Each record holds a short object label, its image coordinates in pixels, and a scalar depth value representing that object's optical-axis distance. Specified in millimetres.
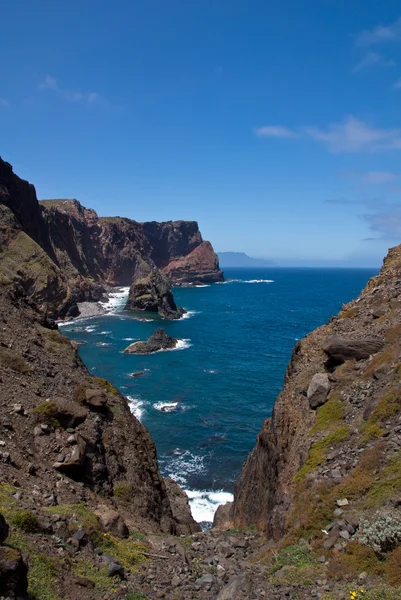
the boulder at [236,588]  11031
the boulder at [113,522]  15609
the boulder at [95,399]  23938
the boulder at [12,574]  8227
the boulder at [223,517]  29600
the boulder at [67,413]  20594
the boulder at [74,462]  18406
